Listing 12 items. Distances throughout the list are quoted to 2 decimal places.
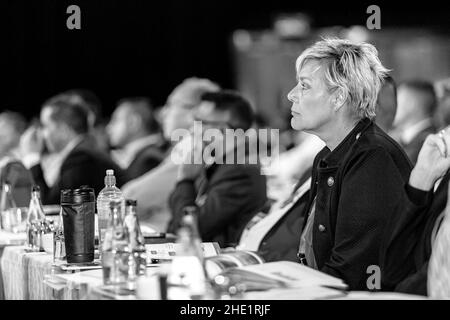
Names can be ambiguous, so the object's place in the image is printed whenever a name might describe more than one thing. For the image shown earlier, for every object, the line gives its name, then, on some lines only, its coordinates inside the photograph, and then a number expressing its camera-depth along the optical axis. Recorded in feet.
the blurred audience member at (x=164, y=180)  34.94
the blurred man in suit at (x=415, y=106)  39.55
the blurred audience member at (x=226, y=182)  28.45
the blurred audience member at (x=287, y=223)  23.36
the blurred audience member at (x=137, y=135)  43.19
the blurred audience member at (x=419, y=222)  15.15
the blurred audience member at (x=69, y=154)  35.22
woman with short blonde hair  16.81
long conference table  13.09
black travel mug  17.40
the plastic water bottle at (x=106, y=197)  20.20
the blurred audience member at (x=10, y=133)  41.24
